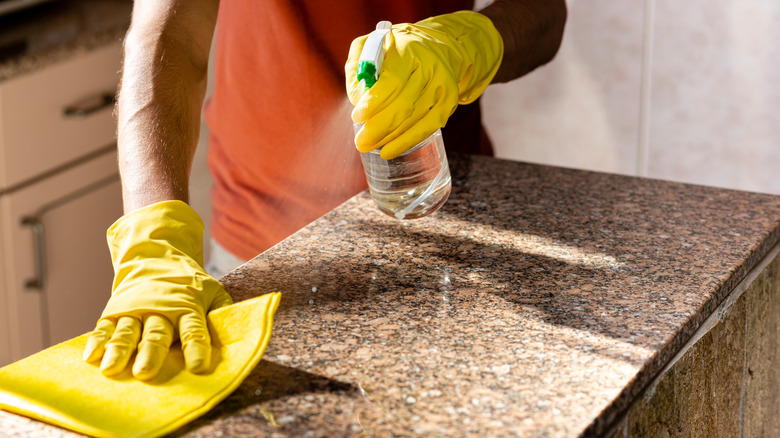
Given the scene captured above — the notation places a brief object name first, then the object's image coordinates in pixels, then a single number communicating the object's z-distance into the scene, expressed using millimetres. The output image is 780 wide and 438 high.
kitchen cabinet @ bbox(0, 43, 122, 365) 1815
